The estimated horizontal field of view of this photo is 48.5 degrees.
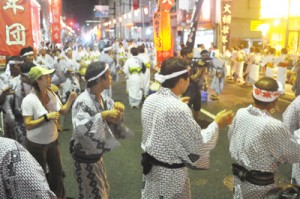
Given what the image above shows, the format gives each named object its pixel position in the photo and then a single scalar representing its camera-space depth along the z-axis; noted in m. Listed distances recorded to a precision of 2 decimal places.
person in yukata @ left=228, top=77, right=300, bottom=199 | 2.92
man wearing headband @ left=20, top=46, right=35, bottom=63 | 6.18
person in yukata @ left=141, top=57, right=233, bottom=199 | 2.88
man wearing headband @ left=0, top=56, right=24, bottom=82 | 5.78
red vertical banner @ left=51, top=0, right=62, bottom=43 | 19.62
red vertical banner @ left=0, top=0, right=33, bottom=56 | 5.56
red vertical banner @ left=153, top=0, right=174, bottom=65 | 13.78
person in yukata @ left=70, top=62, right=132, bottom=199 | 3.40
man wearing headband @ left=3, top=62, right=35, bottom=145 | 4.75
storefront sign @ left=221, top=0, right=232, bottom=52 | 18.77
